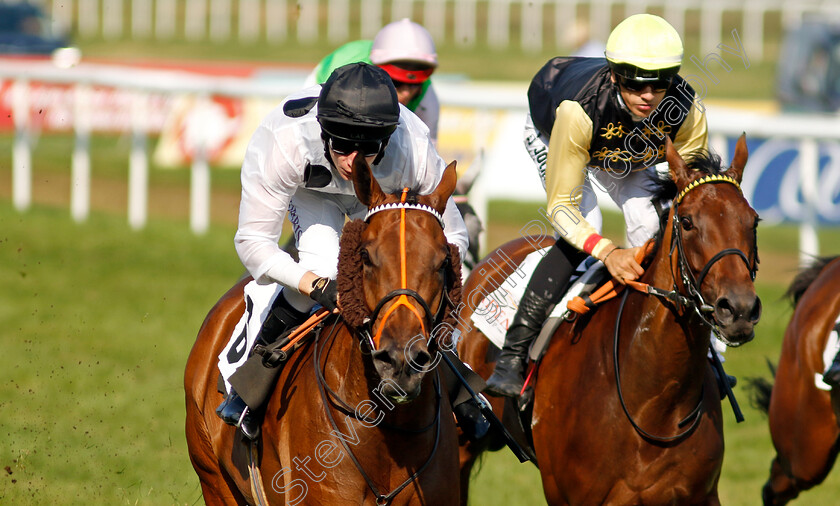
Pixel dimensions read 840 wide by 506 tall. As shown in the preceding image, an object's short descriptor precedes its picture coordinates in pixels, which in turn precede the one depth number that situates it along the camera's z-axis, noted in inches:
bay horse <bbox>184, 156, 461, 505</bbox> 247.6
